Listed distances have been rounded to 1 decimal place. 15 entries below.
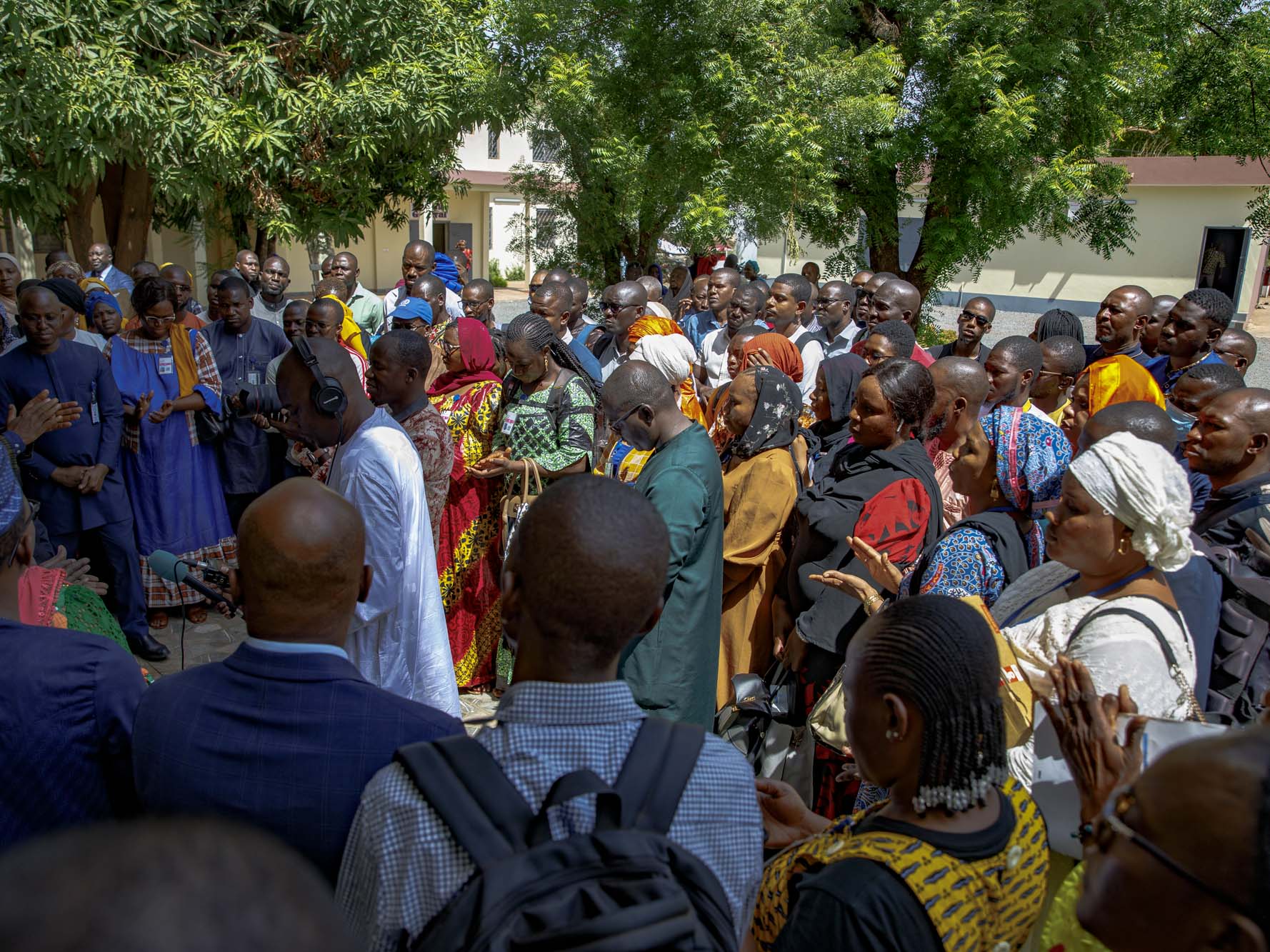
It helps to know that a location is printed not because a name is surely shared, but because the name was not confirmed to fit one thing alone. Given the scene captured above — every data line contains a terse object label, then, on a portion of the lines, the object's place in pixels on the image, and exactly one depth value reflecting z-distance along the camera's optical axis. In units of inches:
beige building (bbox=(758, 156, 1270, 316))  881.5
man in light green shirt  372.2
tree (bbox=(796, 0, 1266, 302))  404.5
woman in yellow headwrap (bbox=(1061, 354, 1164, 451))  207.6
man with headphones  126.3
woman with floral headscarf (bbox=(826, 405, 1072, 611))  118.9
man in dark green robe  136.2
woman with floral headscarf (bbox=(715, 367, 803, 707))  161.5
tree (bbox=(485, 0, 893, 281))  384.5
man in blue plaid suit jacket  68.0
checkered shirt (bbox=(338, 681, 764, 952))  54.8
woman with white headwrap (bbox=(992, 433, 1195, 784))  84.2
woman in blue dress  234.4
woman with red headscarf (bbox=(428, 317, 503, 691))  207.0
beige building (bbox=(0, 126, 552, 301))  692.1
